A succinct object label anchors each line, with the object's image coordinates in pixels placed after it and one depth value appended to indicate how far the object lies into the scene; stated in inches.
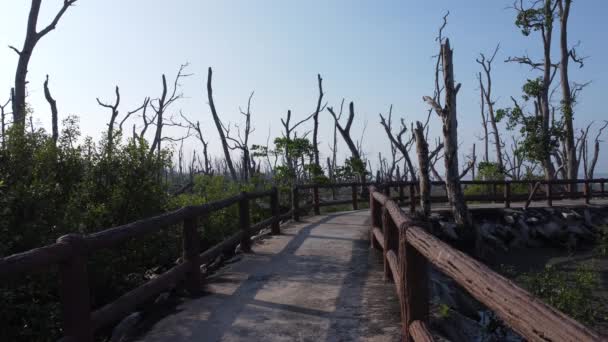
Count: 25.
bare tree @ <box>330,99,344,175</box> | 2002.7
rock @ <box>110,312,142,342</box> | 180.6
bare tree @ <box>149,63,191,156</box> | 1365.7
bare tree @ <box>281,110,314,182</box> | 1461.6
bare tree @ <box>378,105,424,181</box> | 1230.0
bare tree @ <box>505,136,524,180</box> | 1641.2
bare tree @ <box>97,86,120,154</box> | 1222.4
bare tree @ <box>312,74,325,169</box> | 1414.7
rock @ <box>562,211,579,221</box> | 704.4
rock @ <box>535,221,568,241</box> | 673.6
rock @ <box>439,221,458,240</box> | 584.1
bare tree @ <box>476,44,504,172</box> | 1514.5
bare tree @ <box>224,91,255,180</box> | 1414.9
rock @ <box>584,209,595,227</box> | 703.7
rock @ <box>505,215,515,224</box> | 693.2
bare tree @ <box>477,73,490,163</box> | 1735.7
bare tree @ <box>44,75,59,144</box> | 1101.1
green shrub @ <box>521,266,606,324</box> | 319.3
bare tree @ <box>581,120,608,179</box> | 1557.6
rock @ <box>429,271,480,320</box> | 235.8
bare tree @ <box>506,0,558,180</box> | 1008.5
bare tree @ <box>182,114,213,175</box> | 1560.3
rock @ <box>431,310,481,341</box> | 178.7
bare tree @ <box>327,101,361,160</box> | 1200.8
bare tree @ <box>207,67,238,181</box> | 1312.7
